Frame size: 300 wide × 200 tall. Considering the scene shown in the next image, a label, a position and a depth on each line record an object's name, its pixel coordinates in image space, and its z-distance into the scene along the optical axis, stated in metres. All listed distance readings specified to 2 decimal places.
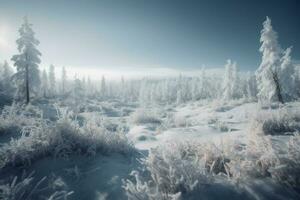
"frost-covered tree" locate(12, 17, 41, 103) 31.62
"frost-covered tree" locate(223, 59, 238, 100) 61.22
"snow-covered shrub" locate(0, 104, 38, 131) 7.47
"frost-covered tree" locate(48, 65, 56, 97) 95.25
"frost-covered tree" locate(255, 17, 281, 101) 28.97
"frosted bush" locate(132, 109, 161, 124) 14.97
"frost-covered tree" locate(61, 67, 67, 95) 99.06
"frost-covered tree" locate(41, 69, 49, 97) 91.09
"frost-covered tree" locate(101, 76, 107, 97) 124.00
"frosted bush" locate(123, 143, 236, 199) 3.07
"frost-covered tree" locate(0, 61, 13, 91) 48.91
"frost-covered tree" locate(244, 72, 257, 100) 78.12
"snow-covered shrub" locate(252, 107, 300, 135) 6.32
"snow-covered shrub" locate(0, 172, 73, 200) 3.13
